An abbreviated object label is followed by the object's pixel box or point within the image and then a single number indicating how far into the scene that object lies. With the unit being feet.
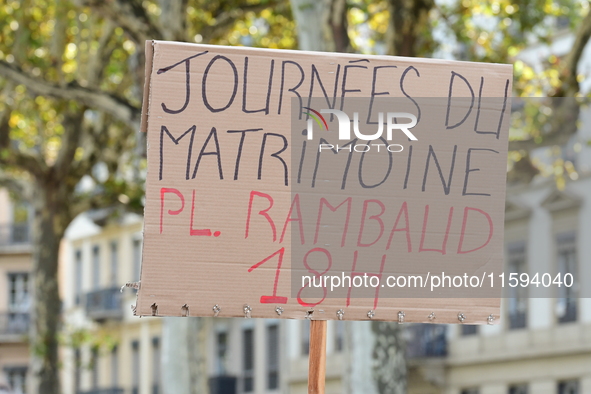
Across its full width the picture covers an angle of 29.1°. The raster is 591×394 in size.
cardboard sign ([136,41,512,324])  15.33
